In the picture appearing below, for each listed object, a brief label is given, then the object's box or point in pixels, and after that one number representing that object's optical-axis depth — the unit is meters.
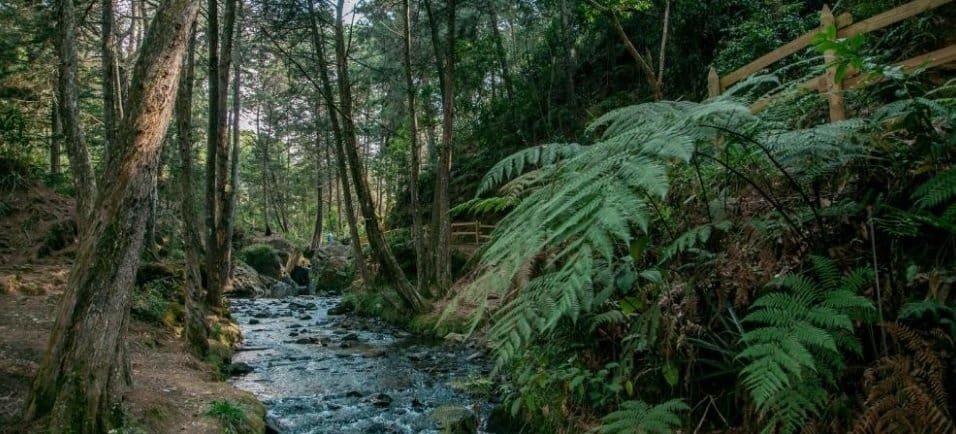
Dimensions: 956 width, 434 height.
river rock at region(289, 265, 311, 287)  27.11
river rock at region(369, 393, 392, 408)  6.47
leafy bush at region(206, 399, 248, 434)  4.57
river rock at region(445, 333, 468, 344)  10.36
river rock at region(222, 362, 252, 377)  7.90
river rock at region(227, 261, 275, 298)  20.67
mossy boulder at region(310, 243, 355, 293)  24.60
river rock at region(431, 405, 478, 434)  4.62
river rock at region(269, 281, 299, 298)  23.36
